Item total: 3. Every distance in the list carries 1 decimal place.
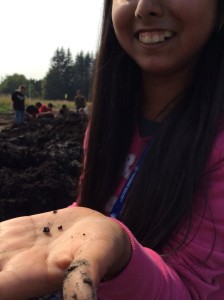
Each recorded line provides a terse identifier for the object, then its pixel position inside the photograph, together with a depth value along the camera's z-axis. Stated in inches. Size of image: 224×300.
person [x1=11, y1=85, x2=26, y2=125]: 617.2
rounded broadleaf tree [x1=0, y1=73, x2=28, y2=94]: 3623.3
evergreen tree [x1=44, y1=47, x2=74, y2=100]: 3073.3
